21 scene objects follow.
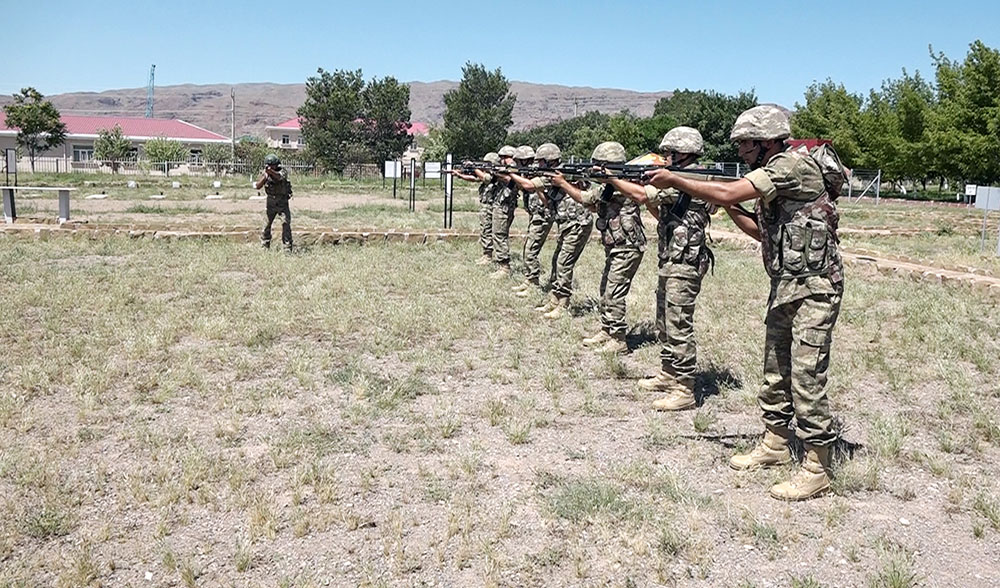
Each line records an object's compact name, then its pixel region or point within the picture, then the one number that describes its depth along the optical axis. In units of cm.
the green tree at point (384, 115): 5903
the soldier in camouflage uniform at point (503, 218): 1202
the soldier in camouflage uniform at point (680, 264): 607
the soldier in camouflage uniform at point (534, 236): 1033
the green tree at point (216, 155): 4792
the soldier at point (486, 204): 1281
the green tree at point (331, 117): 5731
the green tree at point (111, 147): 6025
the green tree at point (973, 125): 3566
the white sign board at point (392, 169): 2582
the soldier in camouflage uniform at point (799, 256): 432
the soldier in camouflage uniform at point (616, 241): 747
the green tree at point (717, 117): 5544
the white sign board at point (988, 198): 1572
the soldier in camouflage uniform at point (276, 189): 1330
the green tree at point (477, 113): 6606
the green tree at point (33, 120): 5156
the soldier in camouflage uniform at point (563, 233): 917
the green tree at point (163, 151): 5984
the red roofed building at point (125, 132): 7531
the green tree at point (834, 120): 4791
